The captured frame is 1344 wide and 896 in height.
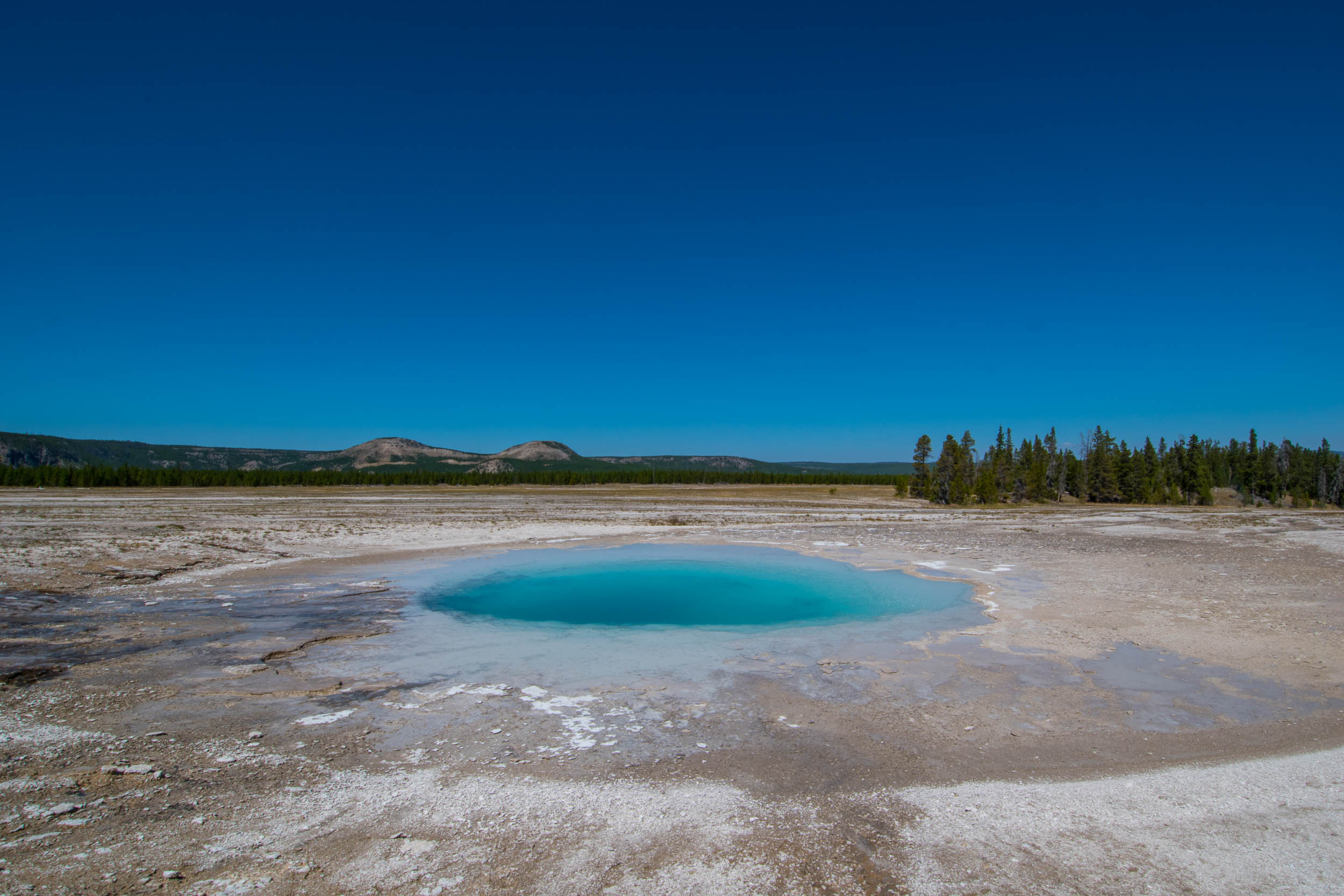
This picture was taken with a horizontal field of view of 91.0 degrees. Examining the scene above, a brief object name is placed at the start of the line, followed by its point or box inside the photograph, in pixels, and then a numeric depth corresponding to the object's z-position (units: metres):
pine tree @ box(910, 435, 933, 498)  78.94
